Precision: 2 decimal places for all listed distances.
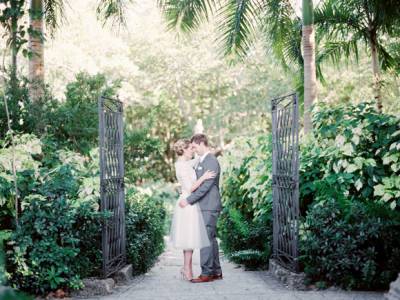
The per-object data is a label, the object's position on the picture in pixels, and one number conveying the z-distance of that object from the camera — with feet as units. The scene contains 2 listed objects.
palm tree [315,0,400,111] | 40.14
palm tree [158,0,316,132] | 35.45
